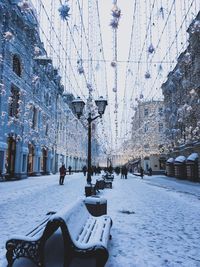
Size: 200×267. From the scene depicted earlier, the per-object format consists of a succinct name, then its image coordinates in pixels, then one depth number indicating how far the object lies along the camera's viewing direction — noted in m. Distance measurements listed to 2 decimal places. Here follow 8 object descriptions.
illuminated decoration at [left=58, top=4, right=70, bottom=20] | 5.21
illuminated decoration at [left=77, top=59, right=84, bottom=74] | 8.37
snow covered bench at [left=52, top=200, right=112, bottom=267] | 2.71
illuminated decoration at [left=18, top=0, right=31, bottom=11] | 5.86
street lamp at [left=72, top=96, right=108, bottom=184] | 9.08
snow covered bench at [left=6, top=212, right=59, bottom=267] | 2.77
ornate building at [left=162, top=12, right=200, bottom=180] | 20.48
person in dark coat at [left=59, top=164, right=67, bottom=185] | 17.51
